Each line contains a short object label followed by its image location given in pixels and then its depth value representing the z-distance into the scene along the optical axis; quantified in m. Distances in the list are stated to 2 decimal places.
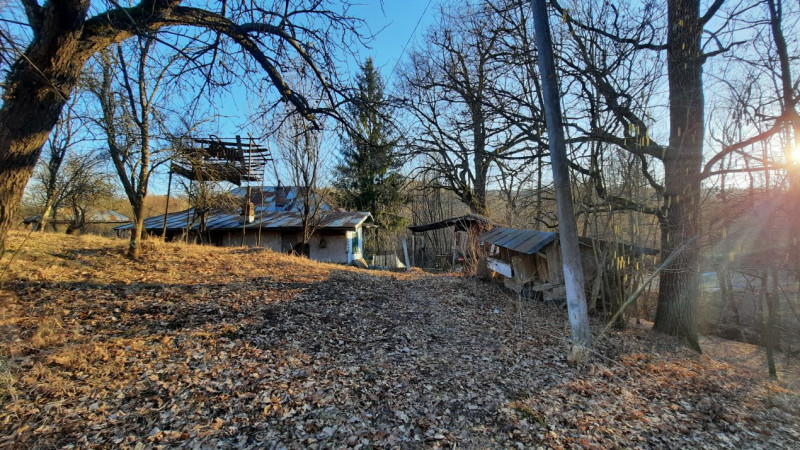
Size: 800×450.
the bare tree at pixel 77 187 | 14.52
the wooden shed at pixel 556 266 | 6.44
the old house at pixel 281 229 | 18.44
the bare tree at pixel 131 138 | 6.53
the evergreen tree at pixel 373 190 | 22.81
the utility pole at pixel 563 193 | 4.48
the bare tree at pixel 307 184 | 15.14
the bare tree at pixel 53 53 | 3.11
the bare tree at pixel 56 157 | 10.82
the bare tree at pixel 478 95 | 7.58
